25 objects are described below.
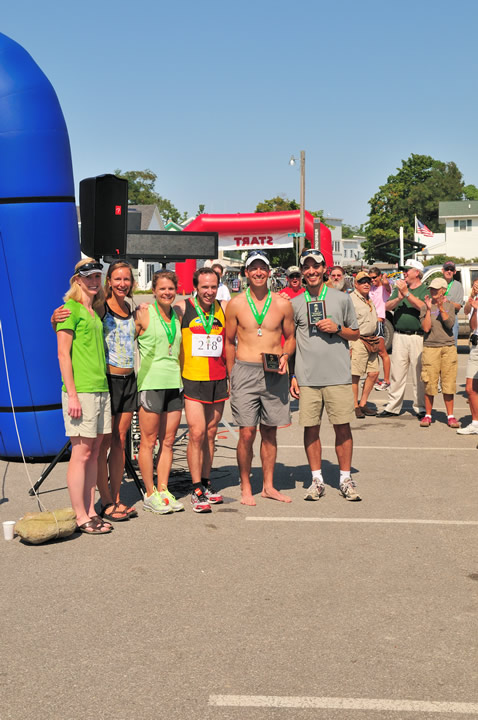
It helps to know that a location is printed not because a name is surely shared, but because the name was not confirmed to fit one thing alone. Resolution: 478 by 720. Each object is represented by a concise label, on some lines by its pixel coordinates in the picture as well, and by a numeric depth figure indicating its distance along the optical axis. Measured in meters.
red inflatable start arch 34.39
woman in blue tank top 6.35
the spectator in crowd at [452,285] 12.13
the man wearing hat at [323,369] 7.05
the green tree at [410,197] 96.19
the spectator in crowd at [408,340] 10.82
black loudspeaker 8.18
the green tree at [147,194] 128.62
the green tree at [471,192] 139.70
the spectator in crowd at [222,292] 13.16
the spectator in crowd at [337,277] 11.43
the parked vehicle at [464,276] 19.02
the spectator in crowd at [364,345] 11.20
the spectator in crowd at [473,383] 9.93
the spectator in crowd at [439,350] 10.47
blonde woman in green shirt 5.95
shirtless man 6.91
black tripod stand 7.01
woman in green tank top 6.56
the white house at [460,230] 91.31
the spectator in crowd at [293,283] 11.28
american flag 47.41
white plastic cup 6.00
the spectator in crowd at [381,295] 12.65
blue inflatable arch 8.27
